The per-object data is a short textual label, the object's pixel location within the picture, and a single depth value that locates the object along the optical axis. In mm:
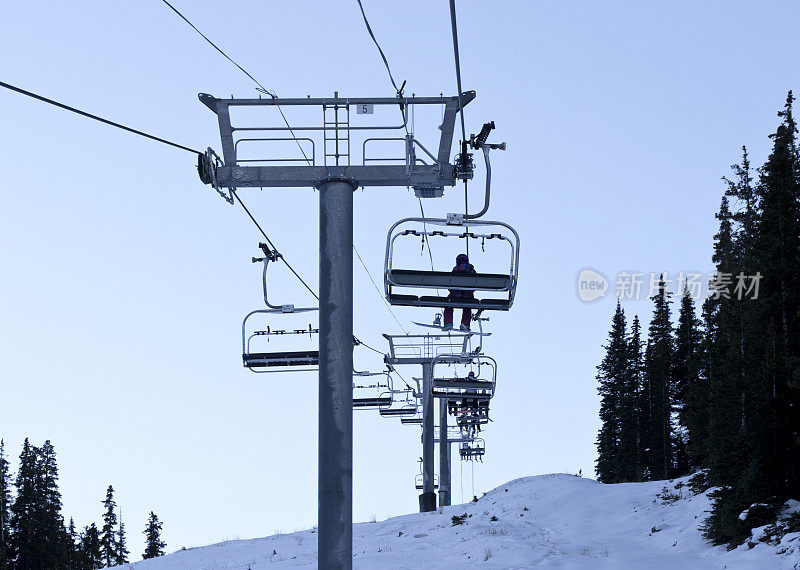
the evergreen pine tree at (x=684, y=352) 76750
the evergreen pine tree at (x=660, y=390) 70625
